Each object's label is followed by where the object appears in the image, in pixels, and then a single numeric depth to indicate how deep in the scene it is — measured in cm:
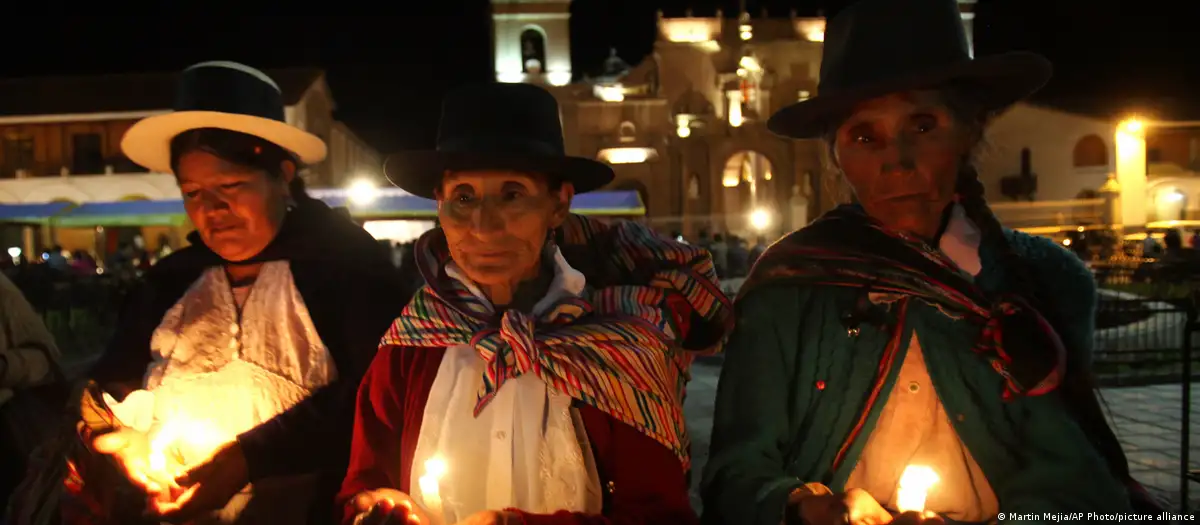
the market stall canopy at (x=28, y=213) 2177
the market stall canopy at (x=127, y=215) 2005
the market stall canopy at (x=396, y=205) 1700
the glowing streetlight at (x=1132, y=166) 3200
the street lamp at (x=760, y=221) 3656
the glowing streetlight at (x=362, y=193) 1733
